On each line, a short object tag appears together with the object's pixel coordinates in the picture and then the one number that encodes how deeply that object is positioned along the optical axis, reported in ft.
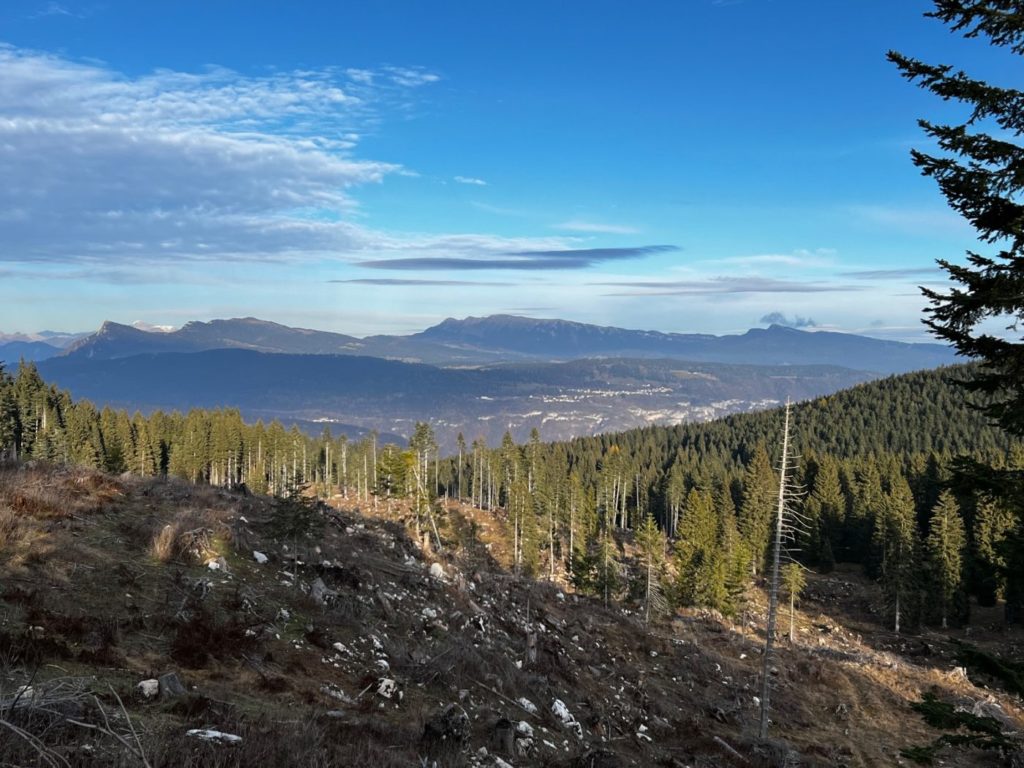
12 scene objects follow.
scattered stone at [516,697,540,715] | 46.09
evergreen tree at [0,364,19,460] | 212.02
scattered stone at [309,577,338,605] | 47.37
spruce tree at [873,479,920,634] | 202.49
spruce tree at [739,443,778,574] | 264.11
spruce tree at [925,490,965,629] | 205.05
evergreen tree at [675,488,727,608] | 188.55
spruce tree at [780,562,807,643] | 190.70
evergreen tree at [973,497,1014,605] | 210.79
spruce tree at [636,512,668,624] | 168.14
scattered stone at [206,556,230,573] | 44.86
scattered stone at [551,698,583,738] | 47.01
